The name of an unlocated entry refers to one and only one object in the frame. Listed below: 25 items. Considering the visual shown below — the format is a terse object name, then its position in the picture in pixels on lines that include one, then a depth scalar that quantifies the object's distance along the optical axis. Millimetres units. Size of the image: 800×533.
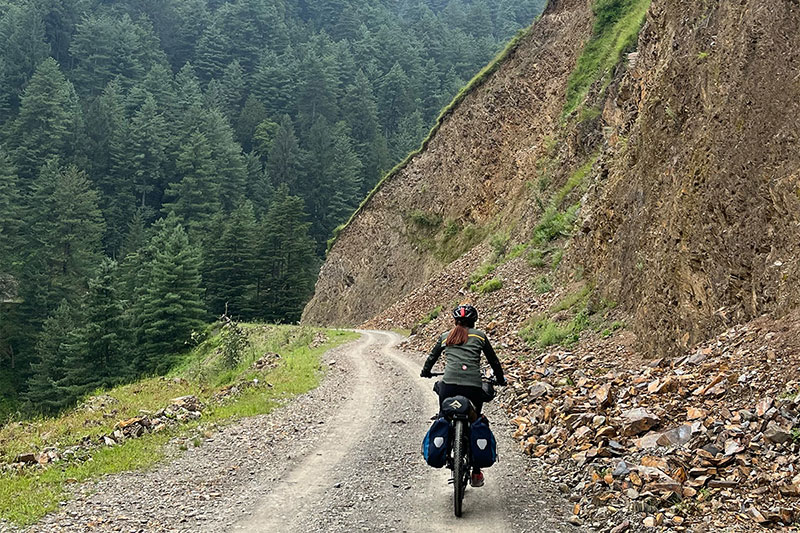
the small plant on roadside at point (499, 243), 28688
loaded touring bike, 6629
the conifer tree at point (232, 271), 58406
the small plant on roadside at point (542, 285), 19688
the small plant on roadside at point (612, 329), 13399
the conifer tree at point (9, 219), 63500
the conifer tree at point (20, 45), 93812
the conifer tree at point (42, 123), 80425
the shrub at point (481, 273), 26516
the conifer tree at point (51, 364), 42844
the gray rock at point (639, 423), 7484
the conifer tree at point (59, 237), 58500
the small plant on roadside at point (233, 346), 22016
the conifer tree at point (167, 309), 41844
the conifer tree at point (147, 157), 83125
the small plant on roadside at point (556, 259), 21169
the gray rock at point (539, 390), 10802
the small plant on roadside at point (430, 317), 26922
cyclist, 7012
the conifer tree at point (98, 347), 42688
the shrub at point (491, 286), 23359
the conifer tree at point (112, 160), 79562
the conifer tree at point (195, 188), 78000
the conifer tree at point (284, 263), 56562
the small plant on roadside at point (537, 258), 22359
